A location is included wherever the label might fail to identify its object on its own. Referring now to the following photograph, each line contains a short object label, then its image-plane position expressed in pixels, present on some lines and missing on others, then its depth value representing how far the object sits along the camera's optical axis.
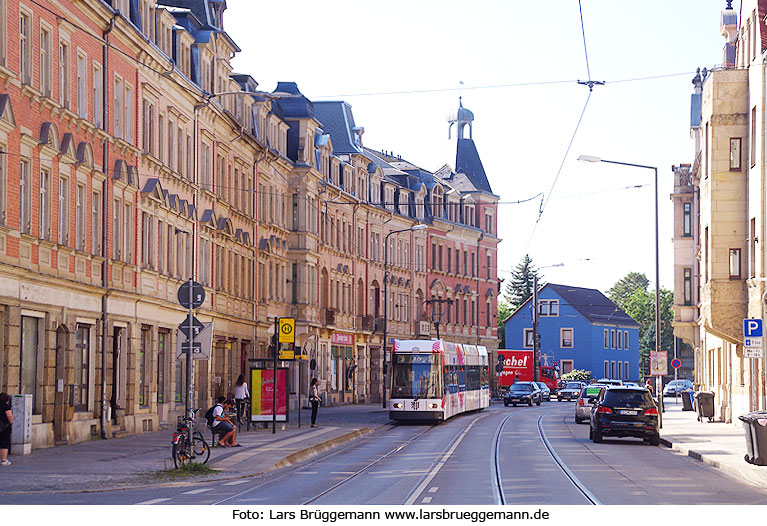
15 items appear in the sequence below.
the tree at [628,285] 188.75
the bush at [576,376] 116.38
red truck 97.81
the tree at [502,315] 141.75
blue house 127.88
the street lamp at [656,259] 43.19
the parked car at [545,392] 88.67
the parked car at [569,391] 92.38
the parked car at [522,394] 79.00
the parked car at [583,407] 50.78
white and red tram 48.25
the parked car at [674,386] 107.36
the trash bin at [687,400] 64.81
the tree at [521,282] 152.75
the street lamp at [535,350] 87.17
